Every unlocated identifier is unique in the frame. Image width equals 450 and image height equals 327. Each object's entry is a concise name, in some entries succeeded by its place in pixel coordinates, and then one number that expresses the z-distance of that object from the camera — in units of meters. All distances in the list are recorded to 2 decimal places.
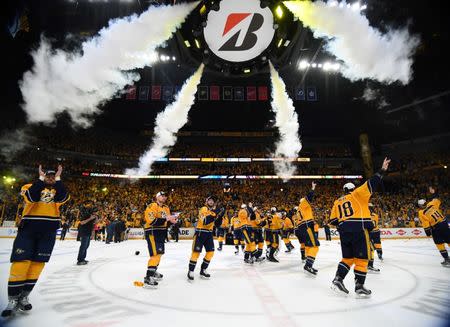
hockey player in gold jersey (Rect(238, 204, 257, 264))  9.95
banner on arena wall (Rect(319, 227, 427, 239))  21.93
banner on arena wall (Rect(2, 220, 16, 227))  21.09
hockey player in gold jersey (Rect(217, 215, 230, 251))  14.91
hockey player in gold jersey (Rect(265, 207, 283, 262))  10.61
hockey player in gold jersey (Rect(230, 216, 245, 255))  13.14
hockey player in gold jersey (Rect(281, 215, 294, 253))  13.27
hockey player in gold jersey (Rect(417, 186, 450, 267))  8.99
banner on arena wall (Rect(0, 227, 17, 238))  19.58
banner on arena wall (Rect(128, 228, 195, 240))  22.67
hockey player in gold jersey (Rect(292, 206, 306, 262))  9.01
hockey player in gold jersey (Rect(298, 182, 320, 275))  7.73
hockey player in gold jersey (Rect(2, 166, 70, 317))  4.27
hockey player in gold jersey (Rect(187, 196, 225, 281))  7.31
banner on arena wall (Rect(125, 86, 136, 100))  33.38
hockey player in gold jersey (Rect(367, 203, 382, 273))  9.83
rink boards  21.86
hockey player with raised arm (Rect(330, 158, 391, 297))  5.42
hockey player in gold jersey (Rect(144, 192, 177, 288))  6.50
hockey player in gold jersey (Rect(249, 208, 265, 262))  10.51
